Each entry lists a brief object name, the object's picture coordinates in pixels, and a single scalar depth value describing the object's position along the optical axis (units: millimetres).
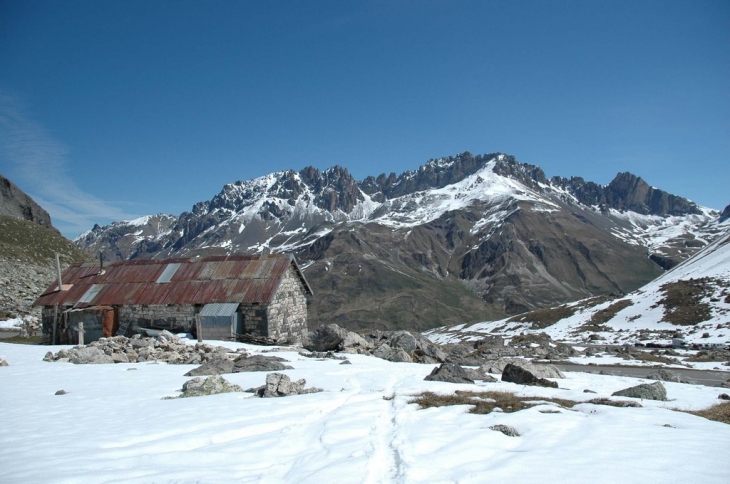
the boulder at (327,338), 26984
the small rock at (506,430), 8320
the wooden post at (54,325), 30797
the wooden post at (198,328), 27623
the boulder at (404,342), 26859
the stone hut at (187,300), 29047
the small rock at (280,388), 12414
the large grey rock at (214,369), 16683
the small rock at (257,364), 17516
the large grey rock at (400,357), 22694
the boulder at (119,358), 20612
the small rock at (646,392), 12281
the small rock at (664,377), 18225
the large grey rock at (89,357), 20062
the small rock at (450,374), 14789
